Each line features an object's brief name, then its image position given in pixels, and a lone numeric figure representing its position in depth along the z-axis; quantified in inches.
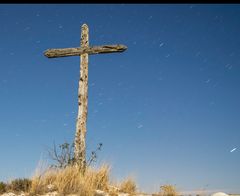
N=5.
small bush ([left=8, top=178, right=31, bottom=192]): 311.7
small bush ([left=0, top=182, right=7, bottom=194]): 309.6
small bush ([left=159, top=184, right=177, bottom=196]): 324.4
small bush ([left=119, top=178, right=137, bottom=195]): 328.0
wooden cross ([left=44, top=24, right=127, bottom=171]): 356.5
